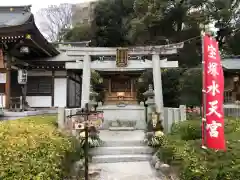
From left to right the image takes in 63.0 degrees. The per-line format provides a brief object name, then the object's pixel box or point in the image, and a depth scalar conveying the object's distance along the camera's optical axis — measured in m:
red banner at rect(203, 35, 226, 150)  4.73
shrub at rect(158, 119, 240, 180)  4.09
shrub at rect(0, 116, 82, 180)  3.95
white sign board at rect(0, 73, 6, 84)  11.68
